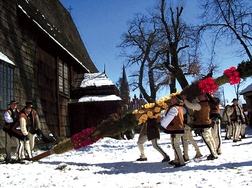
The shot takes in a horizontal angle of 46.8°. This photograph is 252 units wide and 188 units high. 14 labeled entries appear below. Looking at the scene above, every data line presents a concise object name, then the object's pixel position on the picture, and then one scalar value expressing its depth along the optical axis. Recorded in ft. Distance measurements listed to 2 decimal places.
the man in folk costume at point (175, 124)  22.61
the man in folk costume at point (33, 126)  30.35
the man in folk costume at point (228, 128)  45.75
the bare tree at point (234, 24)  44.62
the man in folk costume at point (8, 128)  26.91
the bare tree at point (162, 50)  55.67
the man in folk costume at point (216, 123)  26.66
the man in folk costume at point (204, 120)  23.45
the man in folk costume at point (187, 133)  24.93
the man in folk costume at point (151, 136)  26.20
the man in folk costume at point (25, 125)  26.43
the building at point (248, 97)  87.59
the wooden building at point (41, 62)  33.99
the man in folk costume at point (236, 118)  41.65
